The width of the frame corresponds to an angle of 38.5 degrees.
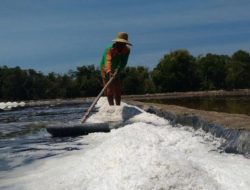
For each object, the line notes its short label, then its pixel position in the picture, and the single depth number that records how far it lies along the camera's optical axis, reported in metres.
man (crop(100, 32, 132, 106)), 7.60
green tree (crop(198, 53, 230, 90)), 52.84
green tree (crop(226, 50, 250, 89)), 49.60
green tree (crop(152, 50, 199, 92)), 51.85
